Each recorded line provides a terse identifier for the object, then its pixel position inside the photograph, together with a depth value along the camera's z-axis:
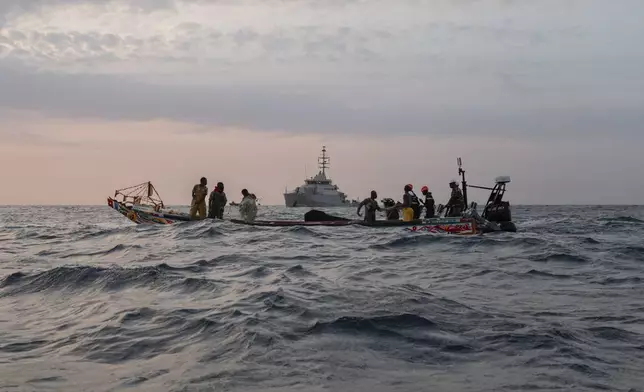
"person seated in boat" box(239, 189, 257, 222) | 23.98
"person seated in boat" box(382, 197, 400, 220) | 23.80
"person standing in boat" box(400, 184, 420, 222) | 21.56
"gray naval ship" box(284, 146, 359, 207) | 120.81
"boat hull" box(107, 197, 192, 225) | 26.14
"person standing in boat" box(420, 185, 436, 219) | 22.84
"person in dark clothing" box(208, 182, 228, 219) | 25.03
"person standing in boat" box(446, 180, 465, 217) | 21.67
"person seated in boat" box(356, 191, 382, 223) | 22.30
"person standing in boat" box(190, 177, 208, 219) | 24.73
